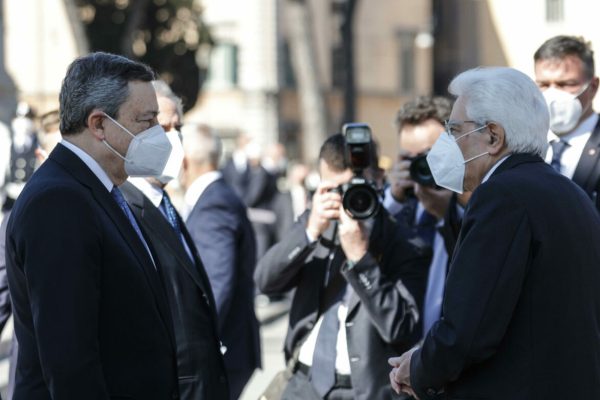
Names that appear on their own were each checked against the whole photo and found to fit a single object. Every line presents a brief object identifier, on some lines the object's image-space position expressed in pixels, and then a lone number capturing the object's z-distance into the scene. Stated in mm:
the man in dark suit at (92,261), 5533
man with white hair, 5701
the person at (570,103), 8617
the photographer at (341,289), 7903
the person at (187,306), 7689
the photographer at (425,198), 8489
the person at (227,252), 9564
